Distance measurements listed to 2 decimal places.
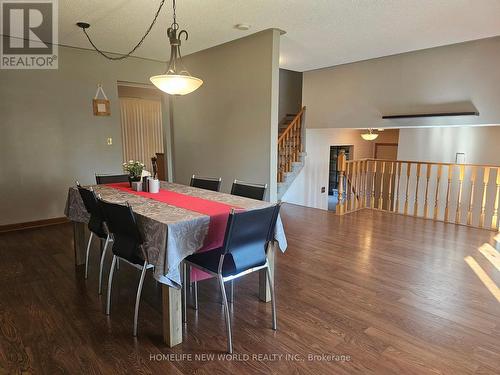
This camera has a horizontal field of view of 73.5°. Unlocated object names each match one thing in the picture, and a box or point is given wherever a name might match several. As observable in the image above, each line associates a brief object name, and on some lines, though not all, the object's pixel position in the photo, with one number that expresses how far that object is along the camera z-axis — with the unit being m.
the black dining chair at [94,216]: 2.71
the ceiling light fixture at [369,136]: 7.50
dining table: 2.01
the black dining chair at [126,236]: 2.15
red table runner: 2.29
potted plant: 3.20
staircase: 5.97
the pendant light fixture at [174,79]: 2.58
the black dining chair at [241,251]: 2.00
